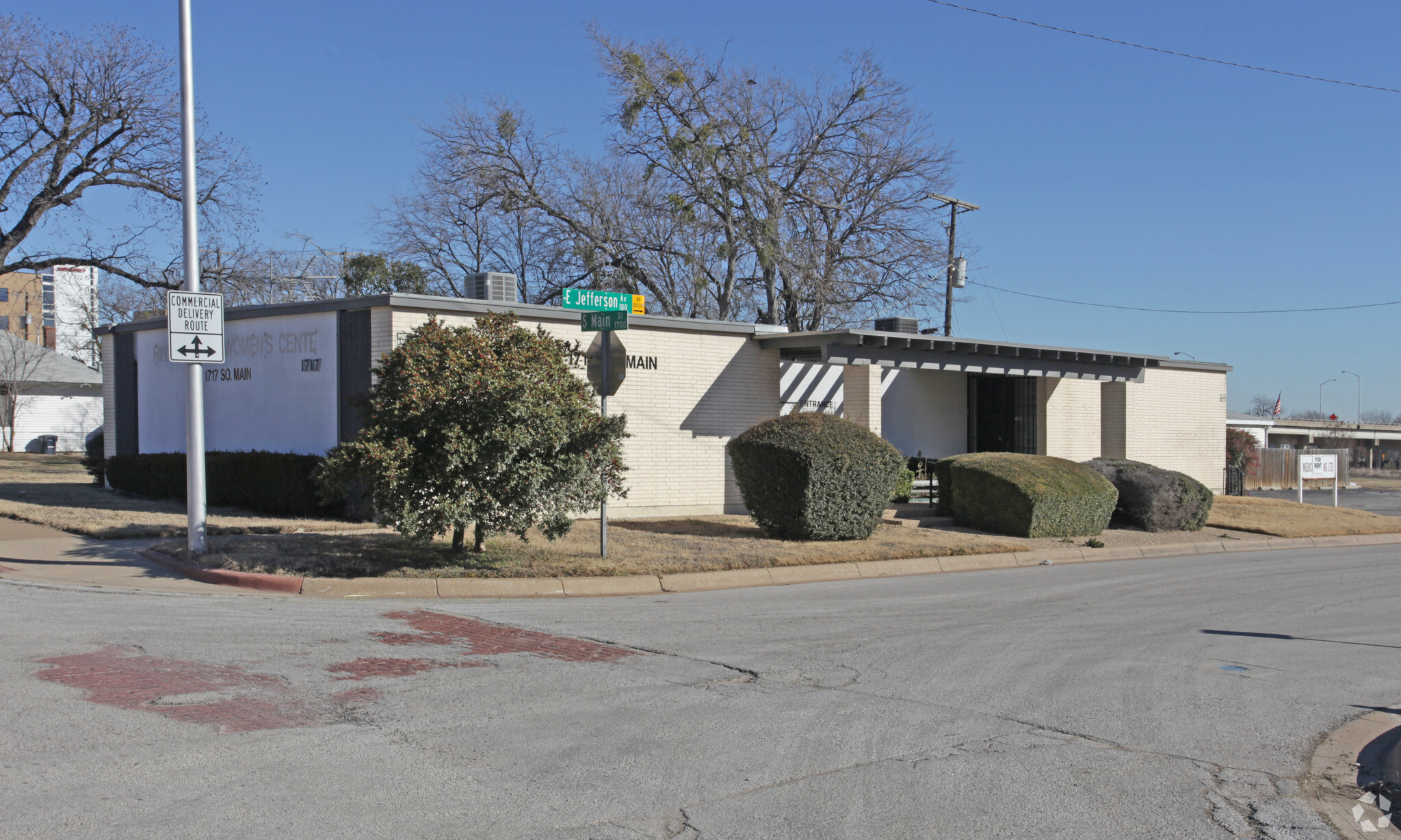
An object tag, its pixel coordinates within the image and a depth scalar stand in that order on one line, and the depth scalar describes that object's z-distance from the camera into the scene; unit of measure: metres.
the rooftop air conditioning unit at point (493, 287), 18.69
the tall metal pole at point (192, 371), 11.73
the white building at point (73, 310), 63.31
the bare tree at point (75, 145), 27.83
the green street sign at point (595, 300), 12.77
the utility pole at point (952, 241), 33.53
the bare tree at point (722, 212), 32.00
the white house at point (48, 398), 46.84
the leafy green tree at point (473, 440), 11.49
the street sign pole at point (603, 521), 12.89
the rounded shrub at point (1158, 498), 19.62
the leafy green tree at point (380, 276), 35.81
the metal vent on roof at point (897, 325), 22.20
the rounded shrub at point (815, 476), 15.48
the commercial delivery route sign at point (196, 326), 11.78
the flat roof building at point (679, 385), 17.09
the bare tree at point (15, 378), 45.41
